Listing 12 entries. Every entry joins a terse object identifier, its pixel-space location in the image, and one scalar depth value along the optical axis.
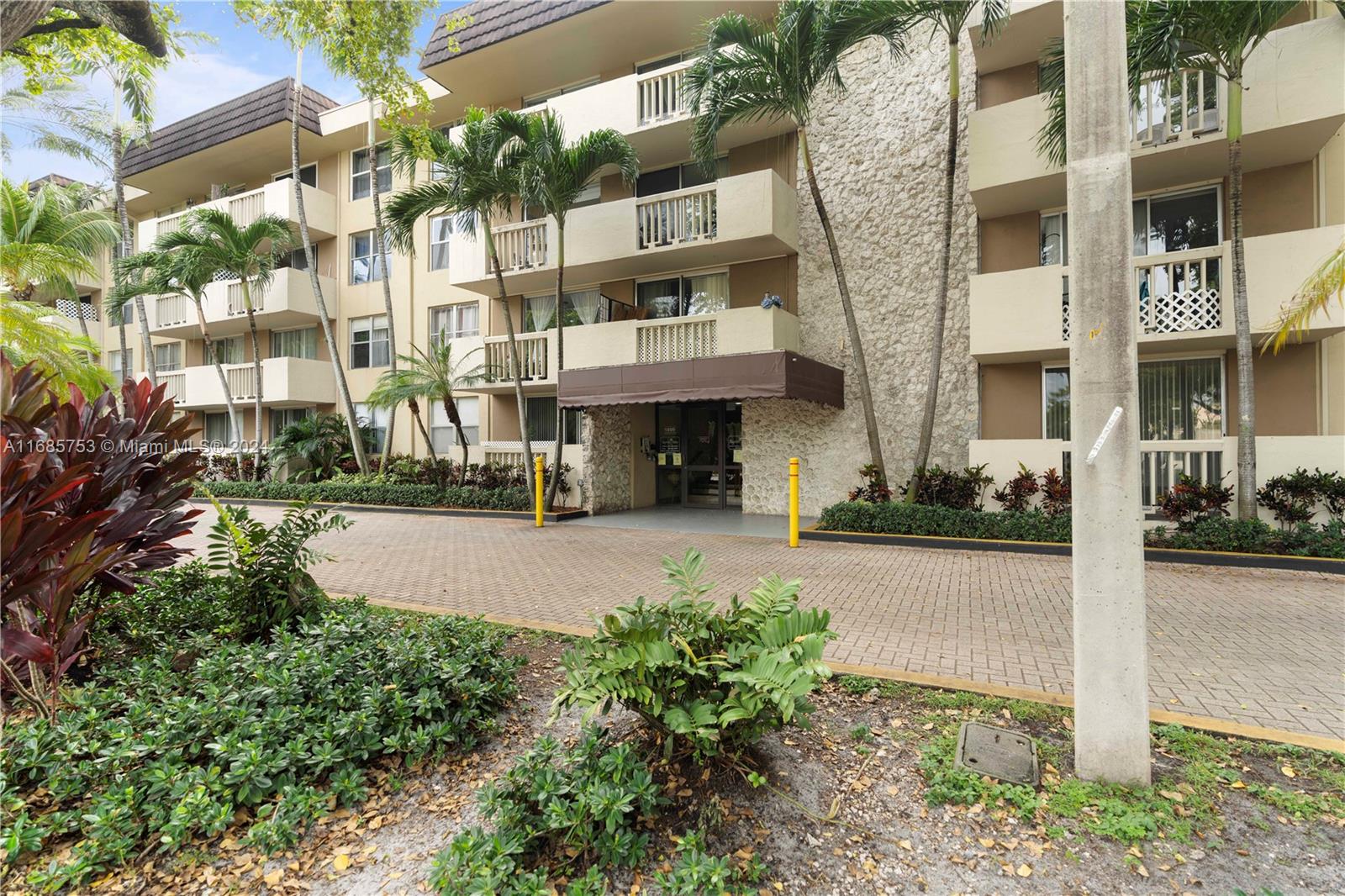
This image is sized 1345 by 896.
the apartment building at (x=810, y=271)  8.86
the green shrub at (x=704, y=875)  2.04
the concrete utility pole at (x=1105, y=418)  2.62
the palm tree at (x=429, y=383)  13.62
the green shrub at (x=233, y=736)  2.40
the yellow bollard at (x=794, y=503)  9.37
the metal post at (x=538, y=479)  12.26
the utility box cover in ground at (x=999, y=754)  2.73
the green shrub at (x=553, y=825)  2.09
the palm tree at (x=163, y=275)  15.66
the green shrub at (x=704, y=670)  2.29
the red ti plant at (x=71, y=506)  2.66
